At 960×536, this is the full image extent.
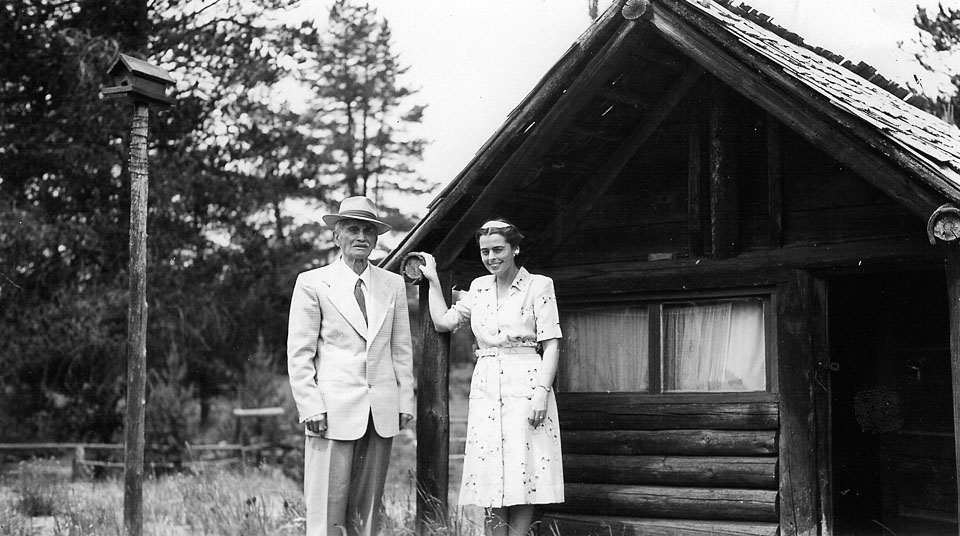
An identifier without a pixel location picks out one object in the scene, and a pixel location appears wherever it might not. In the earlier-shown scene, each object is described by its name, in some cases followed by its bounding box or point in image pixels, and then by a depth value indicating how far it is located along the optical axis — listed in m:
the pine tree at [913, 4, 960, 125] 18.33
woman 6.14
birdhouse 8.52
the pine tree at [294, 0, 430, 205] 26.41
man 5.85
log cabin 6.56
